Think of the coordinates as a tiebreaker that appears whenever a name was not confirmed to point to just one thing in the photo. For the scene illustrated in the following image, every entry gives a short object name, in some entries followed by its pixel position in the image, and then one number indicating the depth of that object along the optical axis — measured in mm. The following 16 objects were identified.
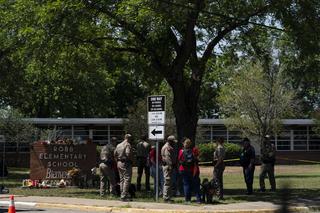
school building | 46312
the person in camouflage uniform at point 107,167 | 18344
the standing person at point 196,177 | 16141
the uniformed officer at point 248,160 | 18752
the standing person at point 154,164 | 18422
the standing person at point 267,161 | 19564
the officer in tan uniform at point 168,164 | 16188
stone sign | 22438
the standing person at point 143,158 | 20531
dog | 16141
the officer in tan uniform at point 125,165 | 16625
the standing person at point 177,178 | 17869
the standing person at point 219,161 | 17547
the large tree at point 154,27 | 17031
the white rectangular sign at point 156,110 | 16816
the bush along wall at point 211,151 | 41594
